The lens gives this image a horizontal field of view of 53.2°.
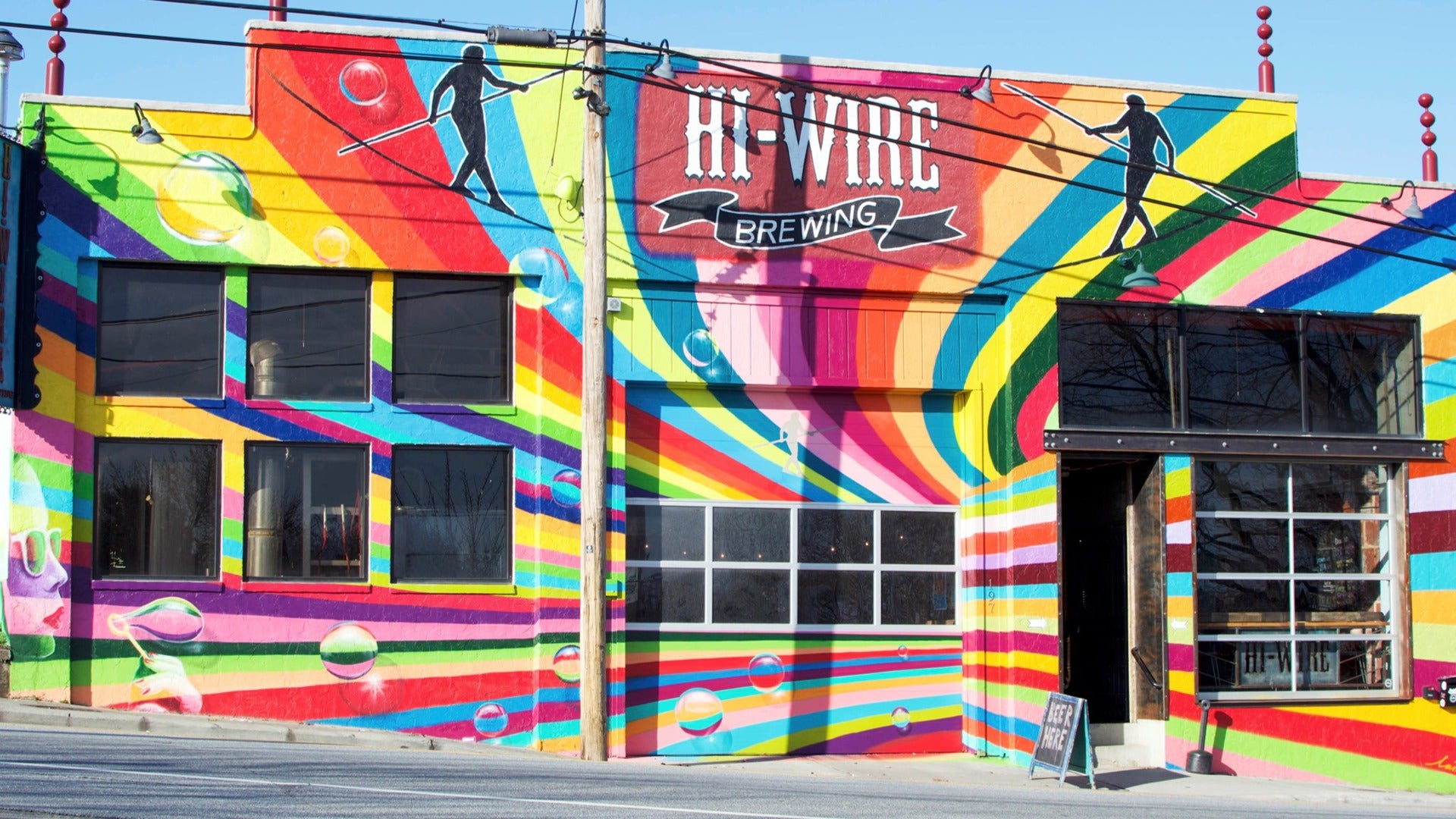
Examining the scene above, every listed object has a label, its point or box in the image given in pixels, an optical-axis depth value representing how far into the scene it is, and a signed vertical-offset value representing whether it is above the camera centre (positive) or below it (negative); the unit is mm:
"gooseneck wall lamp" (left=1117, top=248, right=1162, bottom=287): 15312 +2494
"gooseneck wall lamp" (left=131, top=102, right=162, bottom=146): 13688 +3622
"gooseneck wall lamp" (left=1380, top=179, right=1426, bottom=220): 16047 +3367
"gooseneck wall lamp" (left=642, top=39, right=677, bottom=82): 14453 +4479
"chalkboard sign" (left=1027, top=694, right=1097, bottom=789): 13555 -2070
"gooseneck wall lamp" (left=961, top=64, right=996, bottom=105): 15461 +4526
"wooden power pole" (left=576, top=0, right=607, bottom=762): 13094 +1069
